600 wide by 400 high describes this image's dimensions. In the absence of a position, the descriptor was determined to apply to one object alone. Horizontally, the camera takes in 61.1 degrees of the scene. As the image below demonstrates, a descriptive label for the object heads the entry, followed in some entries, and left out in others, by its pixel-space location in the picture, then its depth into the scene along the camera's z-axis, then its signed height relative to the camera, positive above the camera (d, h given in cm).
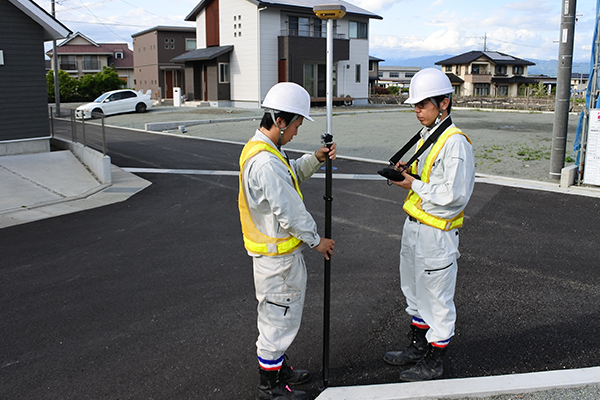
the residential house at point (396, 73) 10062 +726
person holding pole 303 -73
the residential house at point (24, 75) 1230 +83
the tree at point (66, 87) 4100 +181
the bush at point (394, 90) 5596 +215
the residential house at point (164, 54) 4250 +469
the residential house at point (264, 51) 3247 +384
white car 2849 +38
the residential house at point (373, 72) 5634 +441
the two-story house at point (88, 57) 5934 +608
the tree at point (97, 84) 4205 +211
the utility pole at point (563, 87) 1007 +45
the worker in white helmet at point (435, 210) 329 -66
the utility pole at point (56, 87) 2670 +117
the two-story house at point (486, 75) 6397 +430
